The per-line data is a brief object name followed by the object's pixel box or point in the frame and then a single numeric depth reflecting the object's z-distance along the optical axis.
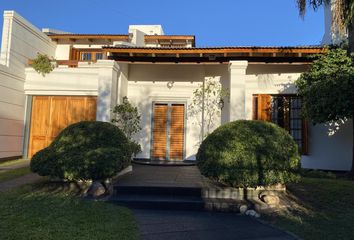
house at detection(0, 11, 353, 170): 11.11
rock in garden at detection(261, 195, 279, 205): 6.73
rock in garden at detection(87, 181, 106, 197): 7.30
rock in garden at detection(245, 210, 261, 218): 6.34
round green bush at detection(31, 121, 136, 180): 7.35
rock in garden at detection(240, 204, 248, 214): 6.55
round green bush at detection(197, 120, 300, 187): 6.75
